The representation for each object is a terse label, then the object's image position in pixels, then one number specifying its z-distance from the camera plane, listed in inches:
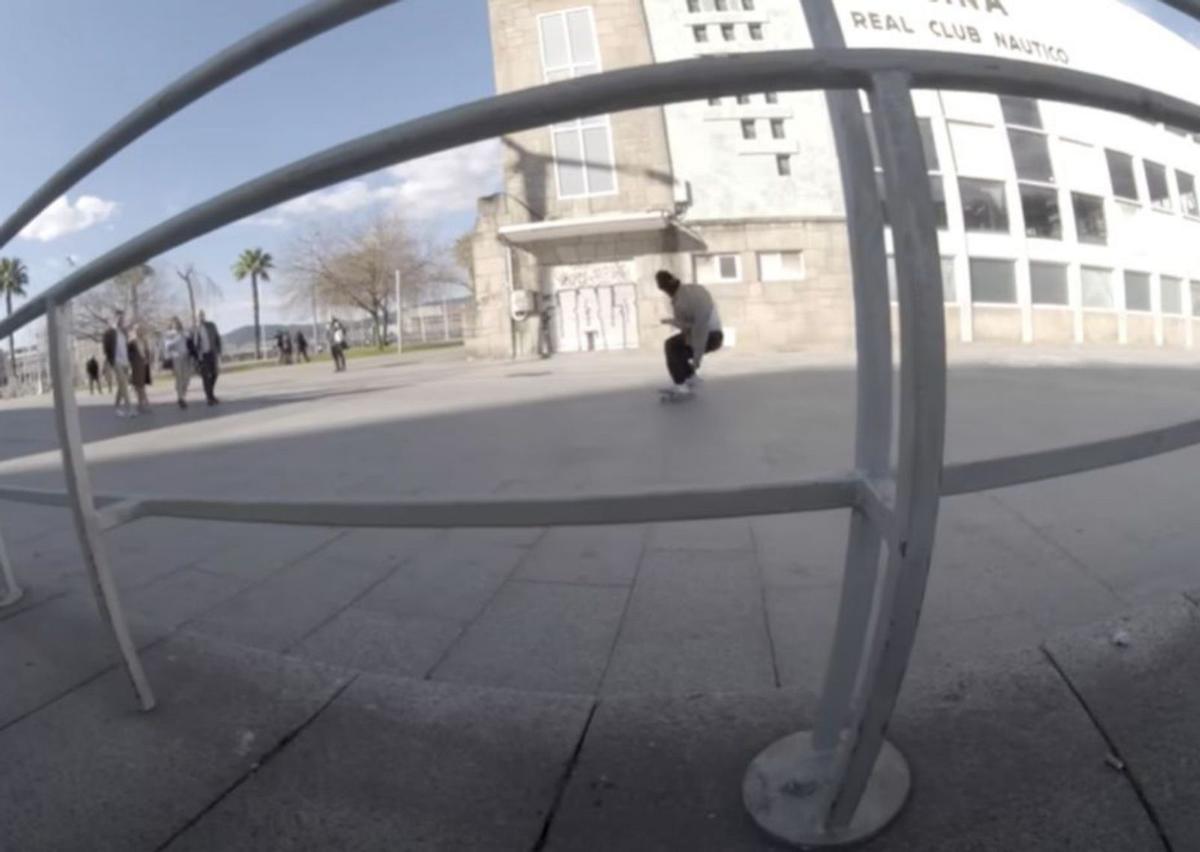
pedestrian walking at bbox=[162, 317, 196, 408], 421.4
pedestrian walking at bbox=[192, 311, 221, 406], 422.7
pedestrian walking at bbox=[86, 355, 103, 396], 666.2
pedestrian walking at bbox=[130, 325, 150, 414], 414.6
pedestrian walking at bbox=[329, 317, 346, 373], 545.8
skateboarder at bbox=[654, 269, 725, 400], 216.1
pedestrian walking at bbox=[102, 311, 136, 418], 394.0
